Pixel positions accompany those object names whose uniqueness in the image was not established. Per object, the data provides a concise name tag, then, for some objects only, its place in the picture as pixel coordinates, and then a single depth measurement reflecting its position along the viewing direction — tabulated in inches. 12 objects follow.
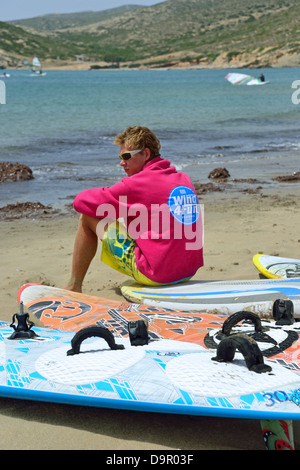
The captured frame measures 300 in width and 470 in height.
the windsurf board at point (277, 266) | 366.3
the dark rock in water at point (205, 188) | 709.8
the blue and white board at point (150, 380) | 184.9
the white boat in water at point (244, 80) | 3941.9
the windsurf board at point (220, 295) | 315.3
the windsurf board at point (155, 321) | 223.0
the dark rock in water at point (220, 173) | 798.5
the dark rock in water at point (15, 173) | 795.4
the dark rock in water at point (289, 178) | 770.2
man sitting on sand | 305.6
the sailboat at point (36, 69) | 7037.4
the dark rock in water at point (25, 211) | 590.8
